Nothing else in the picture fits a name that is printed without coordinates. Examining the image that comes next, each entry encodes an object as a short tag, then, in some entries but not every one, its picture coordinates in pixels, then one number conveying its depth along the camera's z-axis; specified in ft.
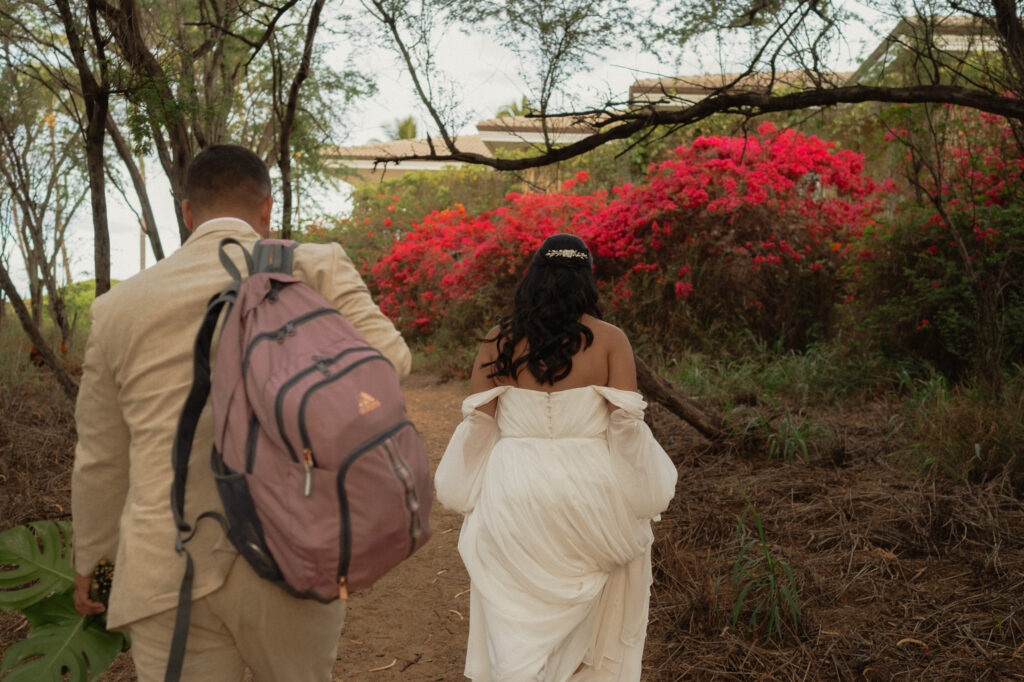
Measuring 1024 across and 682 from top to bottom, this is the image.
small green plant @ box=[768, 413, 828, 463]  19.97
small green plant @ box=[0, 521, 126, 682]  6.97
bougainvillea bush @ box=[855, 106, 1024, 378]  23.16
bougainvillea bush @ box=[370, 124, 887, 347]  33.47
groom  5.98
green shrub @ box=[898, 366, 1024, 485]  16.57
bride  10.48
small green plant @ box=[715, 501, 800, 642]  12.21
